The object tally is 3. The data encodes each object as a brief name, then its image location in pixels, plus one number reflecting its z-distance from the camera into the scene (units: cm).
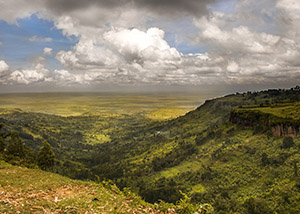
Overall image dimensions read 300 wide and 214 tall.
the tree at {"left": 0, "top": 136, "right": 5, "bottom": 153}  6354
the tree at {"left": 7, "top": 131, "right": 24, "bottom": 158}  6271
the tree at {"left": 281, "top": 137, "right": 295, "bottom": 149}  10918
